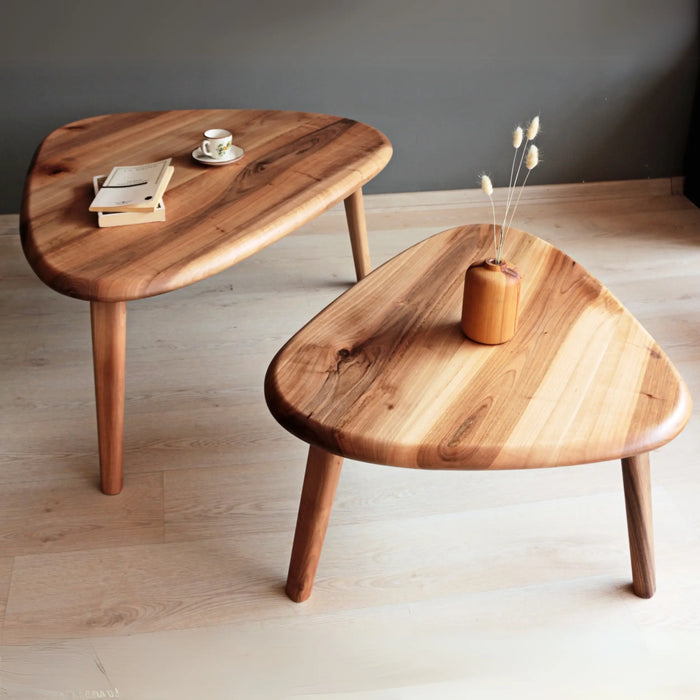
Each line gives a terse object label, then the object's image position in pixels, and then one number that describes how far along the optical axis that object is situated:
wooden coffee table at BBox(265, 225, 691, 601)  1.10
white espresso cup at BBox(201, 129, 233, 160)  1.78
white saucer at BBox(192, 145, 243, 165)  1.77
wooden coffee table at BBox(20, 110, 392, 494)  1.41
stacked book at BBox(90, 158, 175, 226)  1.53
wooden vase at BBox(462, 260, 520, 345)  1.23
